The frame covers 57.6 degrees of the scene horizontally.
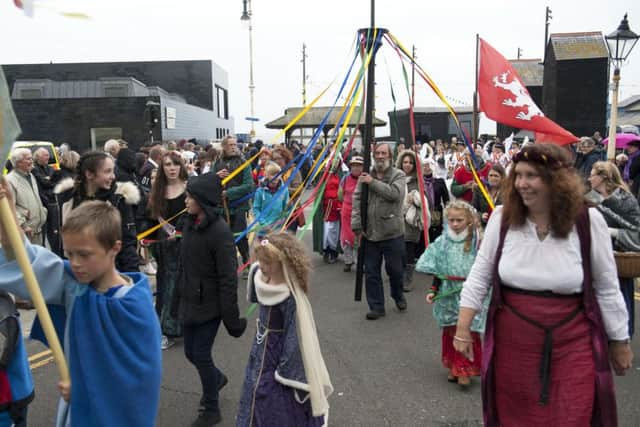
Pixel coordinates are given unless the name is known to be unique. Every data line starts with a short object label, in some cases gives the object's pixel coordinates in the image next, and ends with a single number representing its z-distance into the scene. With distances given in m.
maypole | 5.32
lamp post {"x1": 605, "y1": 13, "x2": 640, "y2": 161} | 10.21
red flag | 5.67
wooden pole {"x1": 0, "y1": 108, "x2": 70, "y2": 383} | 1.85
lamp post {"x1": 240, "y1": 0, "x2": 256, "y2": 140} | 27.98
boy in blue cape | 2.23
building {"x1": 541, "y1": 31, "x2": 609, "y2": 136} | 28.03
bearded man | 6.05
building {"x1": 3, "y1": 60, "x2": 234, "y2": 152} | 32.22
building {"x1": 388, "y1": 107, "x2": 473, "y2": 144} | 45.75
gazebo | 25.34
